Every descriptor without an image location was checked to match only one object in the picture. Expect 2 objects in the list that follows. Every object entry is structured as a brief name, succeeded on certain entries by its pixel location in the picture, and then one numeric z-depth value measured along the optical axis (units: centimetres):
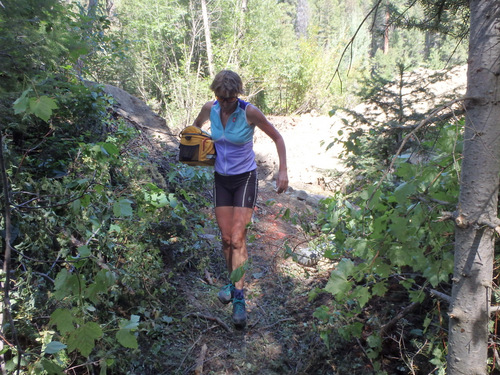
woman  309
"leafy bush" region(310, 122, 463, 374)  166
